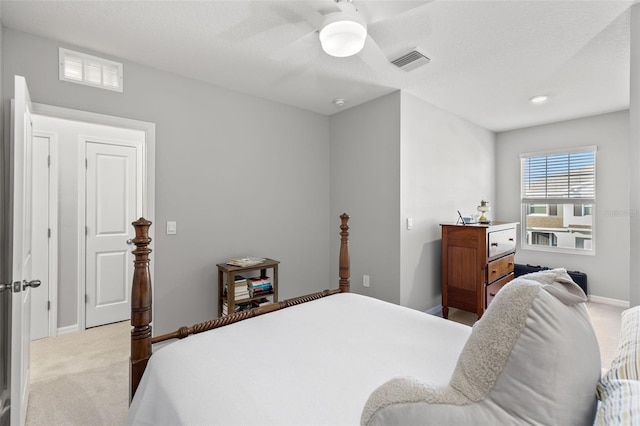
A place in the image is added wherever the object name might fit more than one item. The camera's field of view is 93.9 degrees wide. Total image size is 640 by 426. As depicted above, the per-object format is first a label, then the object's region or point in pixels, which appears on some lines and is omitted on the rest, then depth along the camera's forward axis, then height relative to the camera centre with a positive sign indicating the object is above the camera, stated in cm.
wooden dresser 312 -56
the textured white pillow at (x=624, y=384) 54 -36
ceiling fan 153 +103
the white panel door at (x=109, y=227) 335 -16
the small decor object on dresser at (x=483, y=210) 350 +4
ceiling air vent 235 +125
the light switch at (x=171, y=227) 273 -13
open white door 161 -23
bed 59 -60
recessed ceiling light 330 +129
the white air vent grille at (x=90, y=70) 224 +112
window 407 +20
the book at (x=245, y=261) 295 -49
